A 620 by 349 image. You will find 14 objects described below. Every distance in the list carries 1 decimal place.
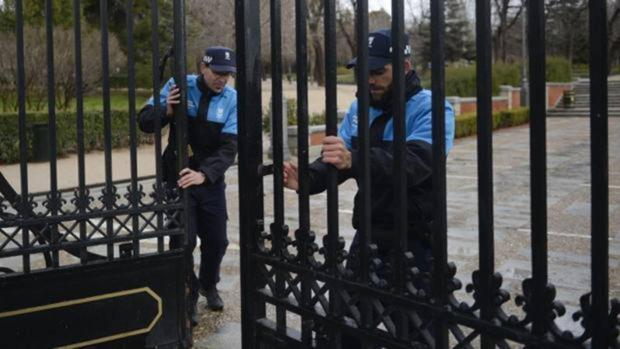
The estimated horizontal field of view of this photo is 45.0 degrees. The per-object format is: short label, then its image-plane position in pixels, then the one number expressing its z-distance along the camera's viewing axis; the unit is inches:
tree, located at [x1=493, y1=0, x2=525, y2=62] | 1969.9
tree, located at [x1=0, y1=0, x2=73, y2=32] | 582.4
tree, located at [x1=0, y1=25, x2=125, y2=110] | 615.2
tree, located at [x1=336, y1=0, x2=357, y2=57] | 1266.2
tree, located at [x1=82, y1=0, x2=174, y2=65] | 1135.0
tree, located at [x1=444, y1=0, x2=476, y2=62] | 2164.1
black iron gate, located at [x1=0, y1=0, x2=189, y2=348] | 161.6
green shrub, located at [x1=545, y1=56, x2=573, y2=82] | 1717.5
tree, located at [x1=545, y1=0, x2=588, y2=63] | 1771.7
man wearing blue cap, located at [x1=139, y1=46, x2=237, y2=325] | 209.3
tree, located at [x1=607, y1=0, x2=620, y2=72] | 1675.9
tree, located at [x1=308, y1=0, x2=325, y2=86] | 950.4
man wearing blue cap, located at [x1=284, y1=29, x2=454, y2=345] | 112.3
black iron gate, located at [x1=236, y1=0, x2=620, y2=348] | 78.7
